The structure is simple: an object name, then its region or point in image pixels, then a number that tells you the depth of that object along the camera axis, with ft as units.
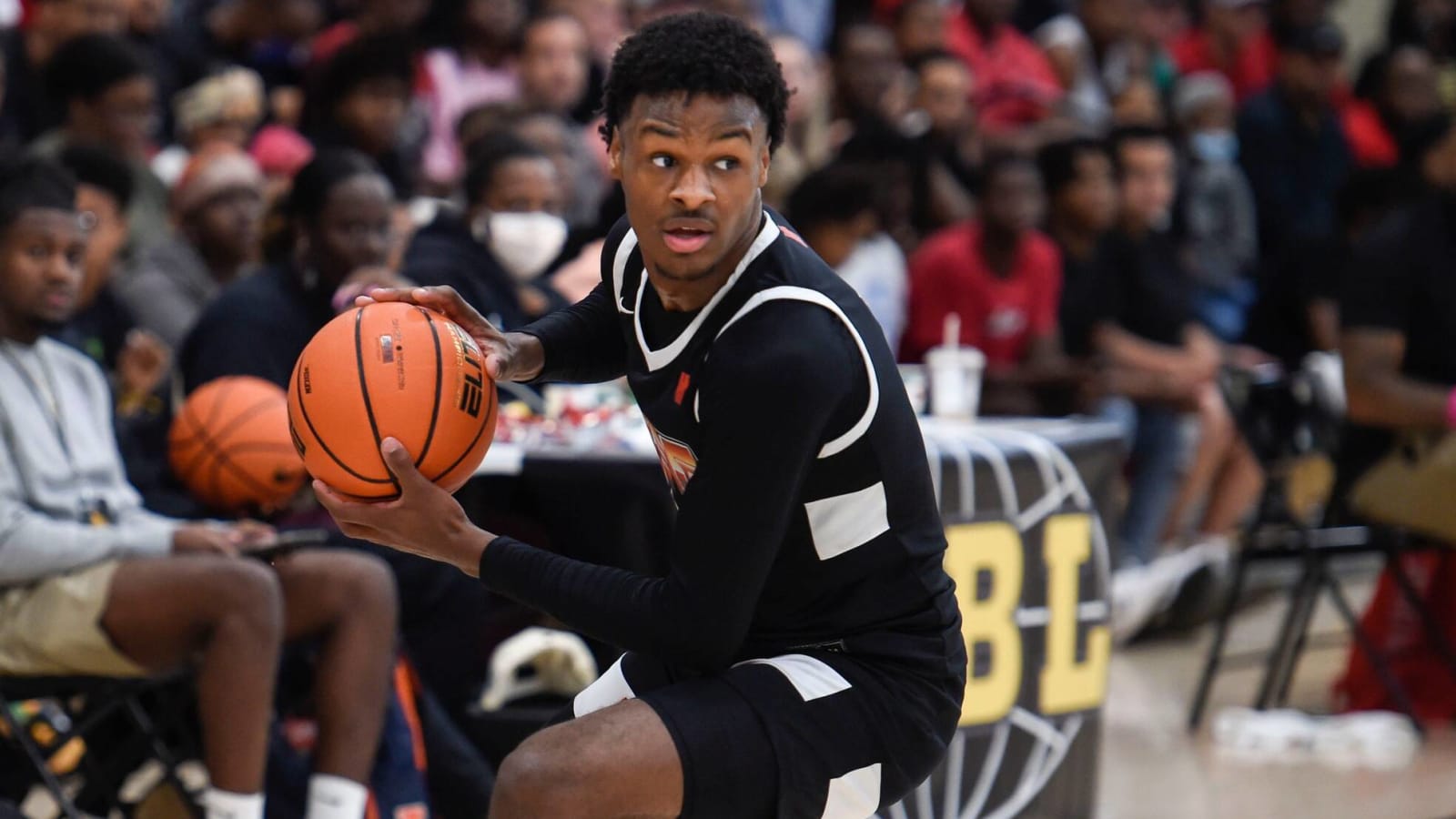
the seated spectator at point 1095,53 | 65.67
